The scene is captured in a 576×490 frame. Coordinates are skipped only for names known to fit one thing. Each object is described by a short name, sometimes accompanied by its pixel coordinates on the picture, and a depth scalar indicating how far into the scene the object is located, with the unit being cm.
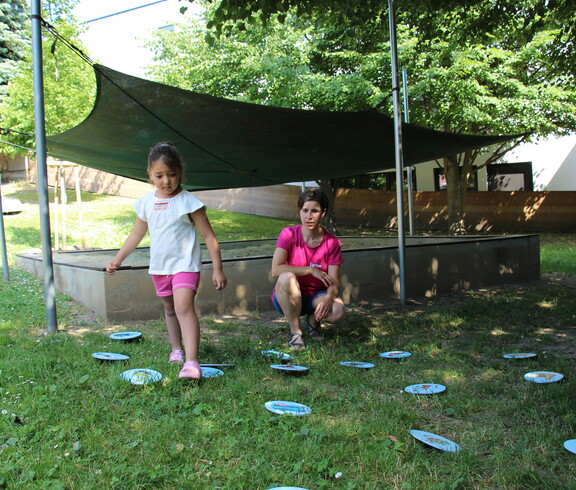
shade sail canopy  450
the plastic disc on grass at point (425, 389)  243
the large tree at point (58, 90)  1212
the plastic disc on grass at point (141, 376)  241
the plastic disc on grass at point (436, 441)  179
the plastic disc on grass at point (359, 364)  286
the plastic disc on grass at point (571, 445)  178
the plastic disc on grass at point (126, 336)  348
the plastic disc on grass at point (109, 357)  284
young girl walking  260
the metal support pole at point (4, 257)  647
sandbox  448
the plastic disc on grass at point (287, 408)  211
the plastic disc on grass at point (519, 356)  306
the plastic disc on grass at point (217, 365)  280
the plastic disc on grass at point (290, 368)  270
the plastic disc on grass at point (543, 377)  260
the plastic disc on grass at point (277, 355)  303
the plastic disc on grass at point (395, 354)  314
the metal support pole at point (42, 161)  371
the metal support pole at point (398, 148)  507
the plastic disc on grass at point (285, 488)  151
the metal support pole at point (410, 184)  776
